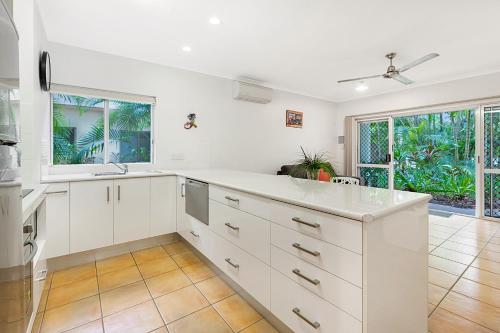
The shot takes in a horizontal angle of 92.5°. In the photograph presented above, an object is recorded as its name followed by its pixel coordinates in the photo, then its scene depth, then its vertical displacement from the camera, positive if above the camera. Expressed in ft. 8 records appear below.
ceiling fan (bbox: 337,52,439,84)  9.43 +3.75
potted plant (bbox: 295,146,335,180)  14.30 -0.01
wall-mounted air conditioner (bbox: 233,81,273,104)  12.83 +4.01
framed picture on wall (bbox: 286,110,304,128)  15.70 +3.11
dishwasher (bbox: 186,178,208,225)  7.35 -1.14
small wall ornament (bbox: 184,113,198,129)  11.60 +2.12
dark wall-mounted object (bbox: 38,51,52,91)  7.21 +2.88
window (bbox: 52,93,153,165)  9.11 +1.42
